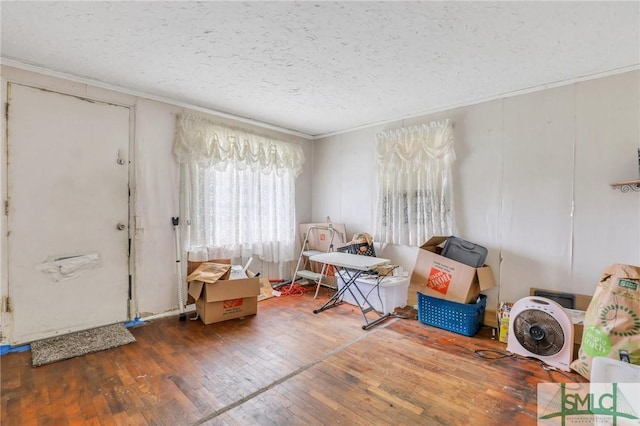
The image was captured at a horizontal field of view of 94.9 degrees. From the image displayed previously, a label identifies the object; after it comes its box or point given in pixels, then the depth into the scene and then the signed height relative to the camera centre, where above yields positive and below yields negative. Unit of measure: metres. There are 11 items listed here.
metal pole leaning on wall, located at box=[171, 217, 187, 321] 3.26 -0.57
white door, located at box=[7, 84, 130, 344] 2.45 -0.05
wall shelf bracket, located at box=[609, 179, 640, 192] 2.34 +0.21
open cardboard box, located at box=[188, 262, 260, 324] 3.02 -0.91
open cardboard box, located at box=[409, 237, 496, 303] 2.83 -0.68
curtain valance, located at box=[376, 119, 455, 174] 3.33 +0.76
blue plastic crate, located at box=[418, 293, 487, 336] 2.82 -1.04
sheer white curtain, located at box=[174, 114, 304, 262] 3.41 +0.24
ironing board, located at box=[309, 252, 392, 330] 3.01 -0.77
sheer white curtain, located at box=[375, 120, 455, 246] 3.34 +0.32
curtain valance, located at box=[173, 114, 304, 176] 3.35 +0.77
